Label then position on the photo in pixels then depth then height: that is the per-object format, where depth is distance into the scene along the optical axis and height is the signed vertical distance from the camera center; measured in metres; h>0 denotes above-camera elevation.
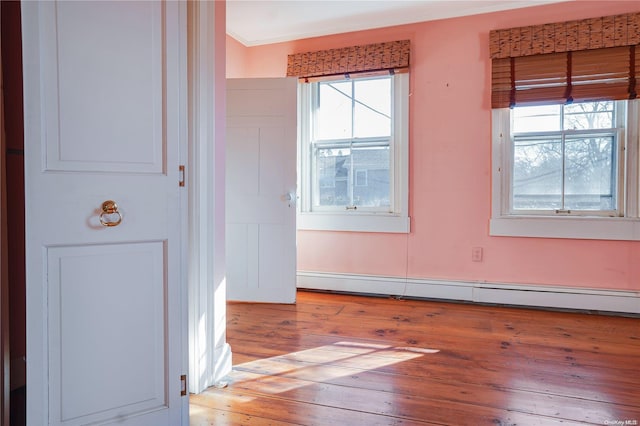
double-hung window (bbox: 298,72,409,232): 3.46 +0.47
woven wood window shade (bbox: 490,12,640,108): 2.84 +1.10
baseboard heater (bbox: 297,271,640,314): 2.94 -0.73
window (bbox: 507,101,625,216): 2.98 +0.36
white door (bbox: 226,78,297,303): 3.25 +0.13
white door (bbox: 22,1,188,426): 1.20 -0.02
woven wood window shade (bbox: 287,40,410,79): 3.37 +1.30
